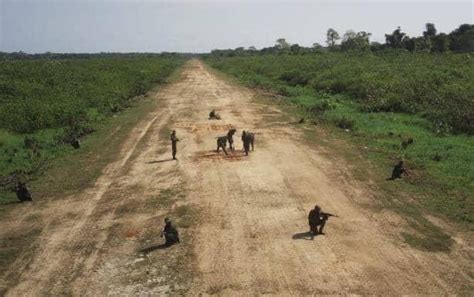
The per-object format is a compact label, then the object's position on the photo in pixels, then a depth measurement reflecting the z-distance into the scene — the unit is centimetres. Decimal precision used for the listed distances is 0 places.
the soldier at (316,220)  1358
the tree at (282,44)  13150
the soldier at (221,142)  2236
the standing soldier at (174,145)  2137
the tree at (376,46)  8744
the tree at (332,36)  11974
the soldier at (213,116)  3123
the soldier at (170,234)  1327
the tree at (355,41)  9436
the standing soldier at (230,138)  2255
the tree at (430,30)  9694
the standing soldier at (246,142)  2200
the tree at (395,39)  8744
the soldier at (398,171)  1829
